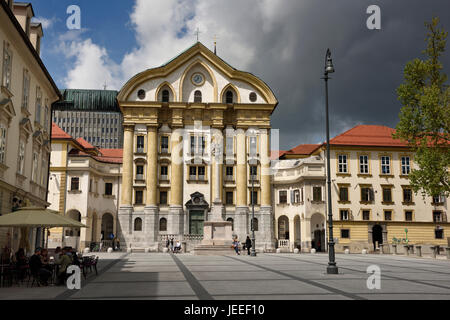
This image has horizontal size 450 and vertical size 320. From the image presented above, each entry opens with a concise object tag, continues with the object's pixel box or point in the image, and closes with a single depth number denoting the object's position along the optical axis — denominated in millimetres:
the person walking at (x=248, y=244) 42788
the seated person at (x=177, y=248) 49781
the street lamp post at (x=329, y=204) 21109
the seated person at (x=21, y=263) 17984
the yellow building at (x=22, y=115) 22312
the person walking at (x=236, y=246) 41912
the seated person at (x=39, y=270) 16984
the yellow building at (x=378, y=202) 56031
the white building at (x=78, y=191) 54750
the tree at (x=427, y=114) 33844
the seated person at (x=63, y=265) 17484
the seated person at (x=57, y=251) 21000
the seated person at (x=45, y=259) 18503
